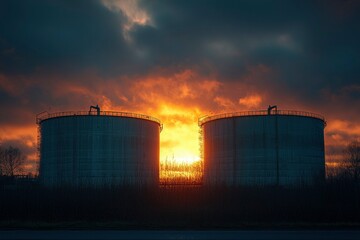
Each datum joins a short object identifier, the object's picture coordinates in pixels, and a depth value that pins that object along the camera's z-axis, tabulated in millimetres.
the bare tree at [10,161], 86750
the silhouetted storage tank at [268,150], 44750
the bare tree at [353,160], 74838
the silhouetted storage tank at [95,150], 45812
